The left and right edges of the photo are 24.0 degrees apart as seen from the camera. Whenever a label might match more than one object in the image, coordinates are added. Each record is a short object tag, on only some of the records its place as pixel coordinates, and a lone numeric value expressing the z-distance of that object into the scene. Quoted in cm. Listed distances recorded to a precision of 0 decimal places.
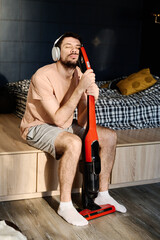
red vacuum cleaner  234
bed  338
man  235
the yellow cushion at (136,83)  394
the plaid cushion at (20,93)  369
